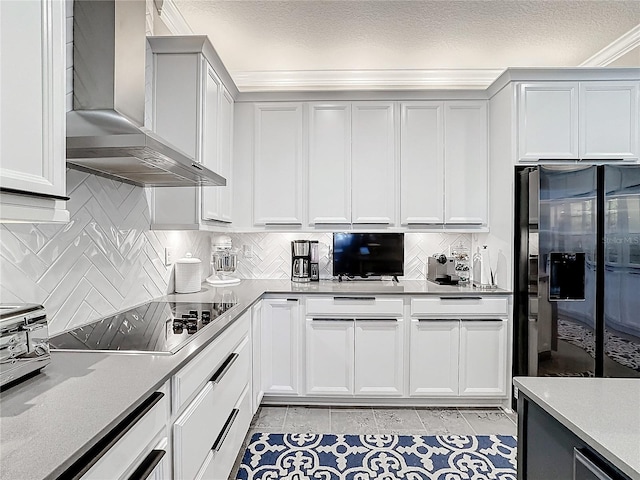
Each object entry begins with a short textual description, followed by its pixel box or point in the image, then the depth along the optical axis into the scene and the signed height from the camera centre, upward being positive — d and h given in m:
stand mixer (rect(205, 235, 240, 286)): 3.15 -0.21
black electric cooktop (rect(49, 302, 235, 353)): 1.43 -0.39
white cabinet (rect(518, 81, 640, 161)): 2.90 +0.95
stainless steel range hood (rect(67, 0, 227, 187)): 1.36 +0.58
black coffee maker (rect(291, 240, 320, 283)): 3.40 -0.17
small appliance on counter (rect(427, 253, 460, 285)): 3.30 -0.24
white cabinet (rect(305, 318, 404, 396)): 3.00 -0.88
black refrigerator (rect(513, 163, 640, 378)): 2.67 -0.12
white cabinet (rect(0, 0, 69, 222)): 0.89 +0.33
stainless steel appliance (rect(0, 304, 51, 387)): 0.99 -0.28
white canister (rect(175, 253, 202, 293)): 2.68 -0.23
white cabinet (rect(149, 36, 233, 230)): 2.38 +0.82
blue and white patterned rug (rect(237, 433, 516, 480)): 2.17 -1.31
